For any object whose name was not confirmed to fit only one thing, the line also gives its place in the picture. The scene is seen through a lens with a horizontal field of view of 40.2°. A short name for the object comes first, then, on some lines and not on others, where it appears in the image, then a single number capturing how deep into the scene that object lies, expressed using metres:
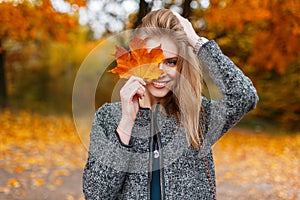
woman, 1.41
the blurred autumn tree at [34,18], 6.21
